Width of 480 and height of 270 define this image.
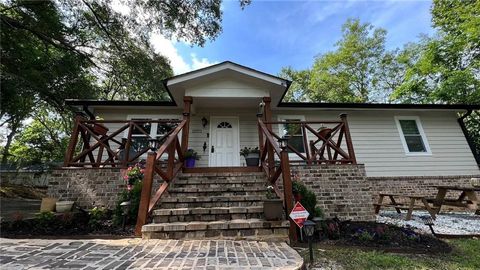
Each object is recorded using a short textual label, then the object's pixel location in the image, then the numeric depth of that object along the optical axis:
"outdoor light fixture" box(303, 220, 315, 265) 2.71
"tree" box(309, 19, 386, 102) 16.72
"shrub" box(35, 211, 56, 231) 3.82
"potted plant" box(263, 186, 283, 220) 3.46
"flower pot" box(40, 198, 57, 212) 4.23
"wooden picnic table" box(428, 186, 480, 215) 4.66
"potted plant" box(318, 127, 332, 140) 5.78
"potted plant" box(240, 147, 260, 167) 6.37
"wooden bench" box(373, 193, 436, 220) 5.04
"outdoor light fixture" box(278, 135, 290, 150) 3.89
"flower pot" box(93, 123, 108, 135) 5.58
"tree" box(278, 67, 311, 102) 19.09
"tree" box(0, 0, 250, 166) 6.17
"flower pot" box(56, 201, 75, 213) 4.25
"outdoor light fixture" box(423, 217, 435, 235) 3.78
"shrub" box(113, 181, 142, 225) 3.97
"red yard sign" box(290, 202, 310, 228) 2.89
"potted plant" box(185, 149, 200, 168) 6.16
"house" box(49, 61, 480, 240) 4.83
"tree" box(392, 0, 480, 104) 10.24
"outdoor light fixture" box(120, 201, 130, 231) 3.83
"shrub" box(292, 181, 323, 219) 4.14
